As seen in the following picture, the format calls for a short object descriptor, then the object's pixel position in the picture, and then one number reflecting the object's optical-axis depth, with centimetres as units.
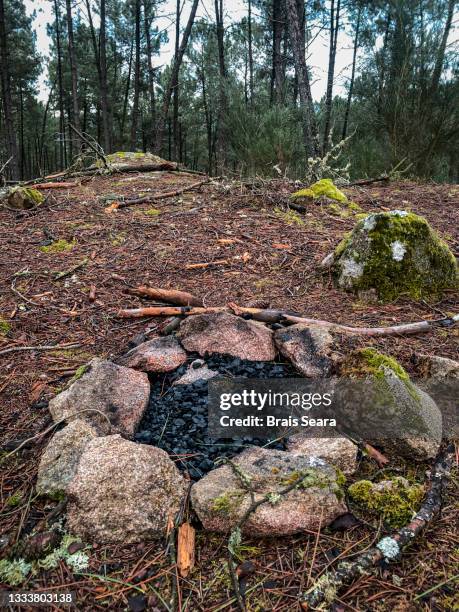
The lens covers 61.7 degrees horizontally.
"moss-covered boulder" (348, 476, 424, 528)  135
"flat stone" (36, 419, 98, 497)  149
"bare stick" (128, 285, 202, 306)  281
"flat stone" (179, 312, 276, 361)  226
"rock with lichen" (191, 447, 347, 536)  132
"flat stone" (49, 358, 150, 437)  179
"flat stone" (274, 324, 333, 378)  206
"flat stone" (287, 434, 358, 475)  157
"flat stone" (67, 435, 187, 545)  133
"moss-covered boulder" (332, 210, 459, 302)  301
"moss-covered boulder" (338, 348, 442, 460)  165
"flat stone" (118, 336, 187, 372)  219
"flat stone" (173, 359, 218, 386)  209
